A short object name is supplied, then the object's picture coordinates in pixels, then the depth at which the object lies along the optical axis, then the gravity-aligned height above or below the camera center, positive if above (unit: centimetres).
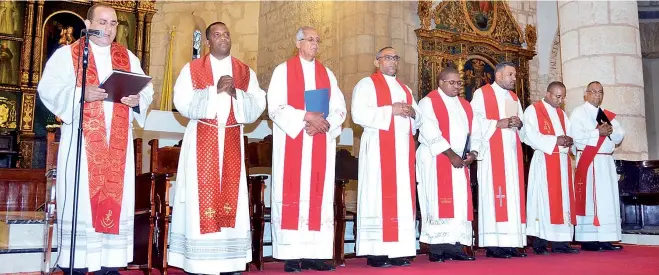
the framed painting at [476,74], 1155 +233
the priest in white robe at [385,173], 495 +22
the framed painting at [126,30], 1128 +302
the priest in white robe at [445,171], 536 +26
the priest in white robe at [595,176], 644 +25
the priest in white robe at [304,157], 463 +34
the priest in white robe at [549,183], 609 +17
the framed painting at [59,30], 1069 +290
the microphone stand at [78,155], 326 +24
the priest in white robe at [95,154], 381 +29
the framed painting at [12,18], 1036 +298
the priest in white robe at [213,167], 412 +23
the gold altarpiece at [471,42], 1095 +287
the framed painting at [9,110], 1011 +146
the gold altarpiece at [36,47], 1009 +258
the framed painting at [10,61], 1028 +226
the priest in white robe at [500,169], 570 +29
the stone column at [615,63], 761 +165
